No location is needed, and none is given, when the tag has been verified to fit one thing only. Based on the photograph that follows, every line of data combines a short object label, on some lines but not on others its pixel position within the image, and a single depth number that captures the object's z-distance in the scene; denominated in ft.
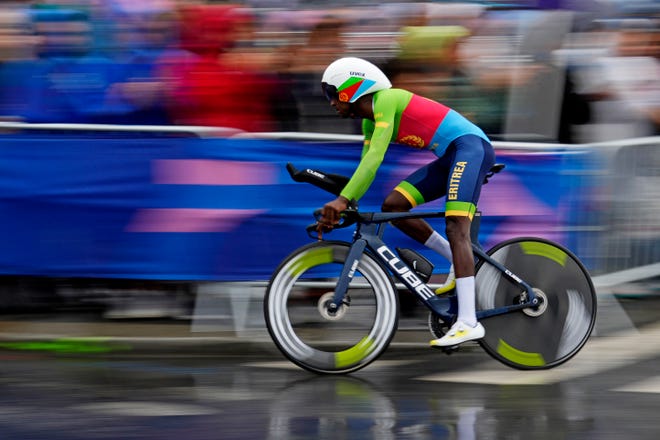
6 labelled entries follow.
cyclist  44.42
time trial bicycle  45.42
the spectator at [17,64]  55.52
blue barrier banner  54.49
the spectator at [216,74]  55.31
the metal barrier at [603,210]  54.90
